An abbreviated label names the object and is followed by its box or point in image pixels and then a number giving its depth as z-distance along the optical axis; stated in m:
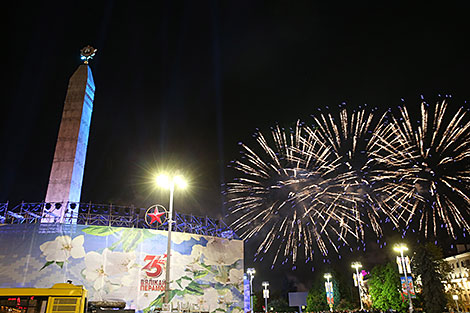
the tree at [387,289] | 61.25
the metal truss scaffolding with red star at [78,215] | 27.95
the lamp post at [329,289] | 58.36
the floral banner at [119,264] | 26.14
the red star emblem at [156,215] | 24.83
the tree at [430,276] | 50.72
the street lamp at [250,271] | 56.17
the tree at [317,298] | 89.82
